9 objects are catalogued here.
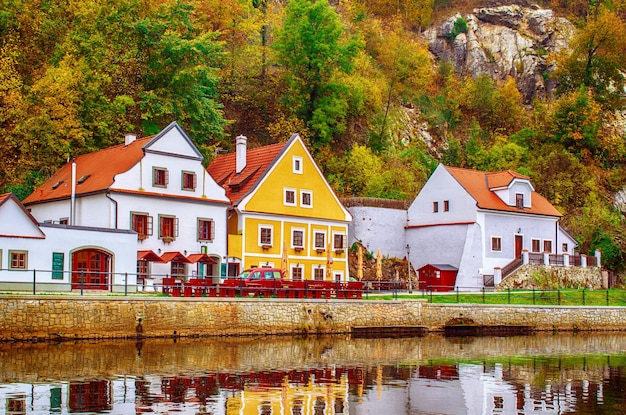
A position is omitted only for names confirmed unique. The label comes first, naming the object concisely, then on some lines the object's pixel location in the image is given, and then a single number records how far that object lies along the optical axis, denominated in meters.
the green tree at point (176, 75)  57.97
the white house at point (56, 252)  39.56
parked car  42.44
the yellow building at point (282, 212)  52.56
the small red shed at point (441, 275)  59.53
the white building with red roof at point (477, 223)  59.56
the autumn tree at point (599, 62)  91.88
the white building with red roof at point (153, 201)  46.78
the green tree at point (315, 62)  71.00
